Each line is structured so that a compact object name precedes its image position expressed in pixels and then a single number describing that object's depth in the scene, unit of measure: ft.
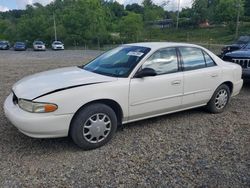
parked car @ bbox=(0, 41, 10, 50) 96.67
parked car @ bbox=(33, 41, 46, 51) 87.34
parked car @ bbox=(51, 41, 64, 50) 92.54
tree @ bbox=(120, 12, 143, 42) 107.46
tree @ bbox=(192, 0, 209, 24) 166.42
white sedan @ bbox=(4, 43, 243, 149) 7.87
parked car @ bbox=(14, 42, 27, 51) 88.34
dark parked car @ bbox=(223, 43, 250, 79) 16.15
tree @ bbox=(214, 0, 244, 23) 130.48
